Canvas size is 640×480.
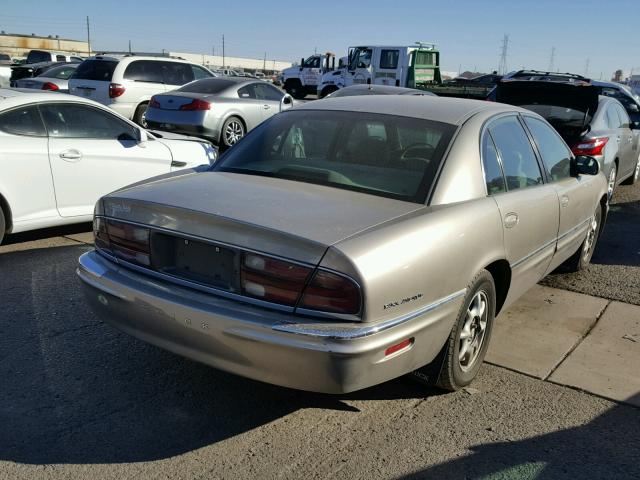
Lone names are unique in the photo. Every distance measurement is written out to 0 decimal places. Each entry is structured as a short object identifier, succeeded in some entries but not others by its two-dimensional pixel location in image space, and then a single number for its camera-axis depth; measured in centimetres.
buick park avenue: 279
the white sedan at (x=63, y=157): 589
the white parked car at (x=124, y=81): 1369
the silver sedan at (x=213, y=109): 1192
